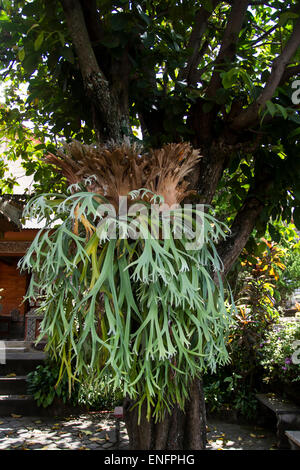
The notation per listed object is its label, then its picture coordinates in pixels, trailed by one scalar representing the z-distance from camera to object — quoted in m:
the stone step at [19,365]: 4.98
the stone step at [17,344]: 5.96
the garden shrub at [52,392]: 4.36
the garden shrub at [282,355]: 3.85
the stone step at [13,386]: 4.64
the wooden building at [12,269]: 4.46
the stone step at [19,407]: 4.38
